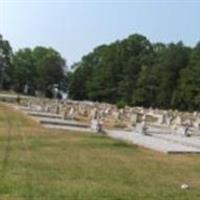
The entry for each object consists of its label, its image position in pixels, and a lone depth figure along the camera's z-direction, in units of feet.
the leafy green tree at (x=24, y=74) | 167.62
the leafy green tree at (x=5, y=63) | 165.34
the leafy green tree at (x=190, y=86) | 117.00
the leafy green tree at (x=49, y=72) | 167.42
